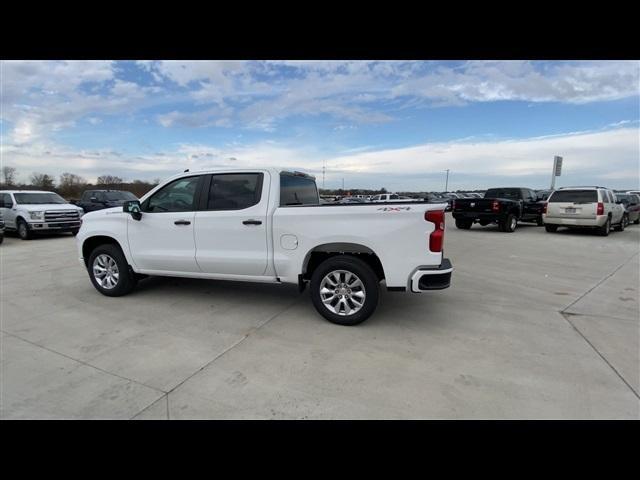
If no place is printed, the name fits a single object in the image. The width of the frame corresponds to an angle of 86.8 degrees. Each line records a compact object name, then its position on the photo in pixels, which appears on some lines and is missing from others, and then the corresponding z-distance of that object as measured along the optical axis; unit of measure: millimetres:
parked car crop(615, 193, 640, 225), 17150
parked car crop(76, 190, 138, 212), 16609
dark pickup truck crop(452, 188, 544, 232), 13750
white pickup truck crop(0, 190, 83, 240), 11891
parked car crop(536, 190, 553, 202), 23773
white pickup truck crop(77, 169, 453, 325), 3777
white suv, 12258
